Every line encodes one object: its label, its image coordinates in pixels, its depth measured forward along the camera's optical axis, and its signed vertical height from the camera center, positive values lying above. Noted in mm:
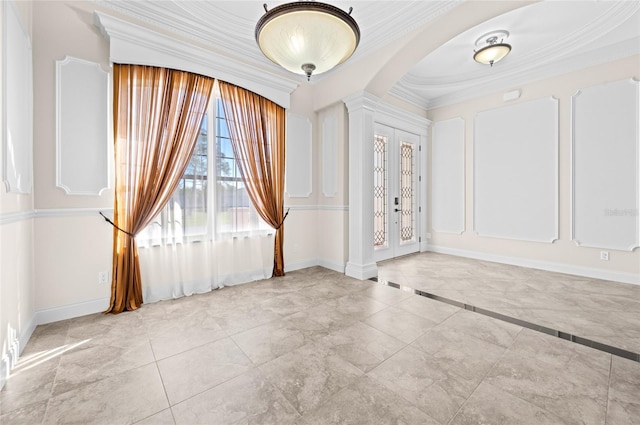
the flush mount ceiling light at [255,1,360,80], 2051 +1453
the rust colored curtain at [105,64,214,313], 2875 +659
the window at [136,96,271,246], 3234 +153
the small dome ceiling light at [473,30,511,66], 3676 +2233
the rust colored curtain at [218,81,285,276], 3705 +911
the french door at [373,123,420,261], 5230 +349
